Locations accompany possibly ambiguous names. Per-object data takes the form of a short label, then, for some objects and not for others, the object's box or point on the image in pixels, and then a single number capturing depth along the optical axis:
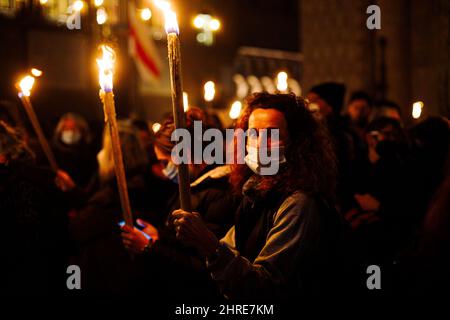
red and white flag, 13.26
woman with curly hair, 2.45
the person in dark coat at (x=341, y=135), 5.10
